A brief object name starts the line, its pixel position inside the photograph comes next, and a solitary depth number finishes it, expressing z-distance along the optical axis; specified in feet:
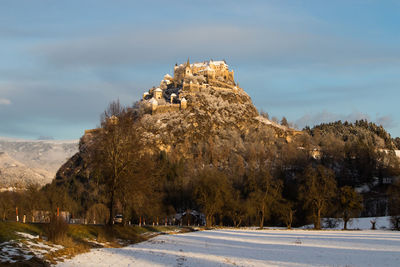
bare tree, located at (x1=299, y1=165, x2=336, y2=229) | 230.27
